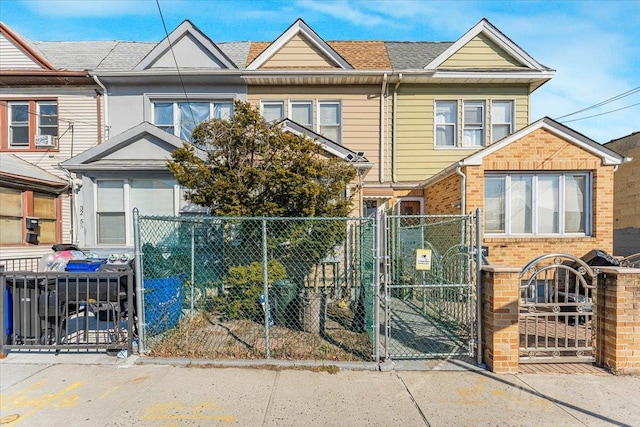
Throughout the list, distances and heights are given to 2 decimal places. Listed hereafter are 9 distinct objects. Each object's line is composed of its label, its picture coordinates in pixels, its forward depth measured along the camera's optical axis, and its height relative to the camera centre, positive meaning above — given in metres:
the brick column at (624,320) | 4.15 -1.33
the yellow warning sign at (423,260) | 4.69 -0.67
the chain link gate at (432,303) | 4.64 -1.73
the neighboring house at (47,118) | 10.36 +3.01
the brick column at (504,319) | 4.19 -1.32
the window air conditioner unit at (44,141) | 10.51 +2.23
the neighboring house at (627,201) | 12.48 +0.43
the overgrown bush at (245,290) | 5.69 -1.31
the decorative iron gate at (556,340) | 4.32 -1.63
